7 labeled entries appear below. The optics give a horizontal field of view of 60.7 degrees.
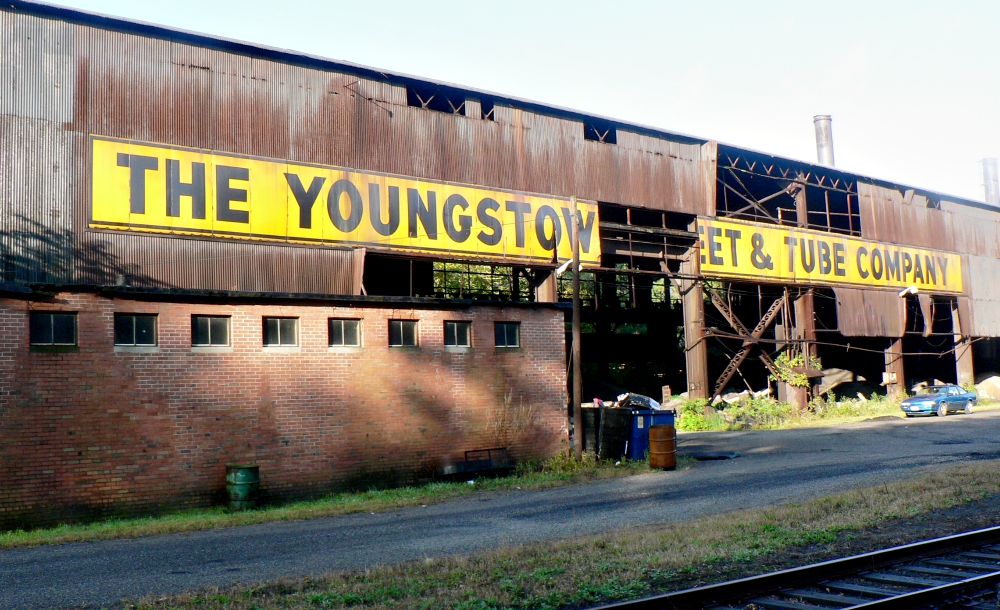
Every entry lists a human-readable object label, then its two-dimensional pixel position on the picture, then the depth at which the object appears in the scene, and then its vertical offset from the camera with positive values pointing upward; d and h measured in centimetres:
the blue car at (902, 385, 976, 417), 3597 -163
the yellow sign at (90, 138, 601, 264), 1917 +466
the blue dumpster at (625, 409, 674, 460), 2198 -149
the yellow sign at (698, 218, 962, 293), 3341 +479
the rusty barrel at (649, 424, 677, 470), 2067 -176
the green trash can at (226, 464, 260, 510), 1620 -180
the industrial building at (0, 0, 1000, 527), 1580 +342
